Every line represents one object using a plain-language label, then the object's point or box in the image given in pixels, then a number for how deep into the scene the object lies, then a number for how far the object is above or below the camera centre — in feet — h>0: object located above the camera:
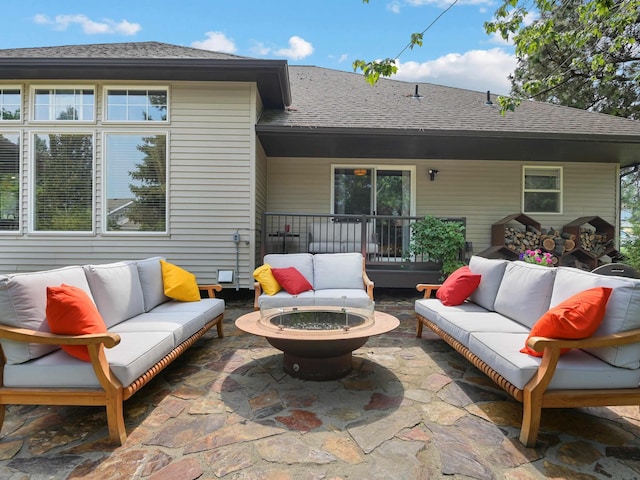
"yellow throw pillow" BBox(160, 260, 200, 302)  13.16 -1.89
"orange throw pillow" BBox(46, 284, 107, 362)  7.18 -1.73
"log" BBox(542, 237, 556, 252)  24.47 -0.46
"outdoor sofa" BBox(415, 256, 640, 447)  6.87 -2.47
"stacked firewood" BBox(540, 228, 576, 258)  24.44 -0.40
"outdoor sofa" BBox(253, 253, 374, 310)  15.03 -2.09
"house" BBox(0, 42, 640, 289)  19.20 +5.07
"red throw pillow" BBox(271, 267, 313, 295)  15.74 -2.02
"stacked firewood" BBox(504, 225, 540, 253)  24.76 -0.21
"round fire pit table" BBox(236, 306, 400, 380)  9.15 -2.55
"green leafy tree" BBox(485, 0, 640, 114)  15.81 +14.92
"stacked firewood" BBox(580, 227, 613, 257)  25.23 -0.31
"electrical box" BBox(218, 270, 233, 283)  19.69 -2.34
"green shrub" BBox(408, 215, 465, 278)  20.22 -0.34
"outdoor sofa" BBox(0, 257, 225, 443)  6.98 -2.60
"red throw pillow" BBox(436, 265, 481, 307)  12.95 -1.88
